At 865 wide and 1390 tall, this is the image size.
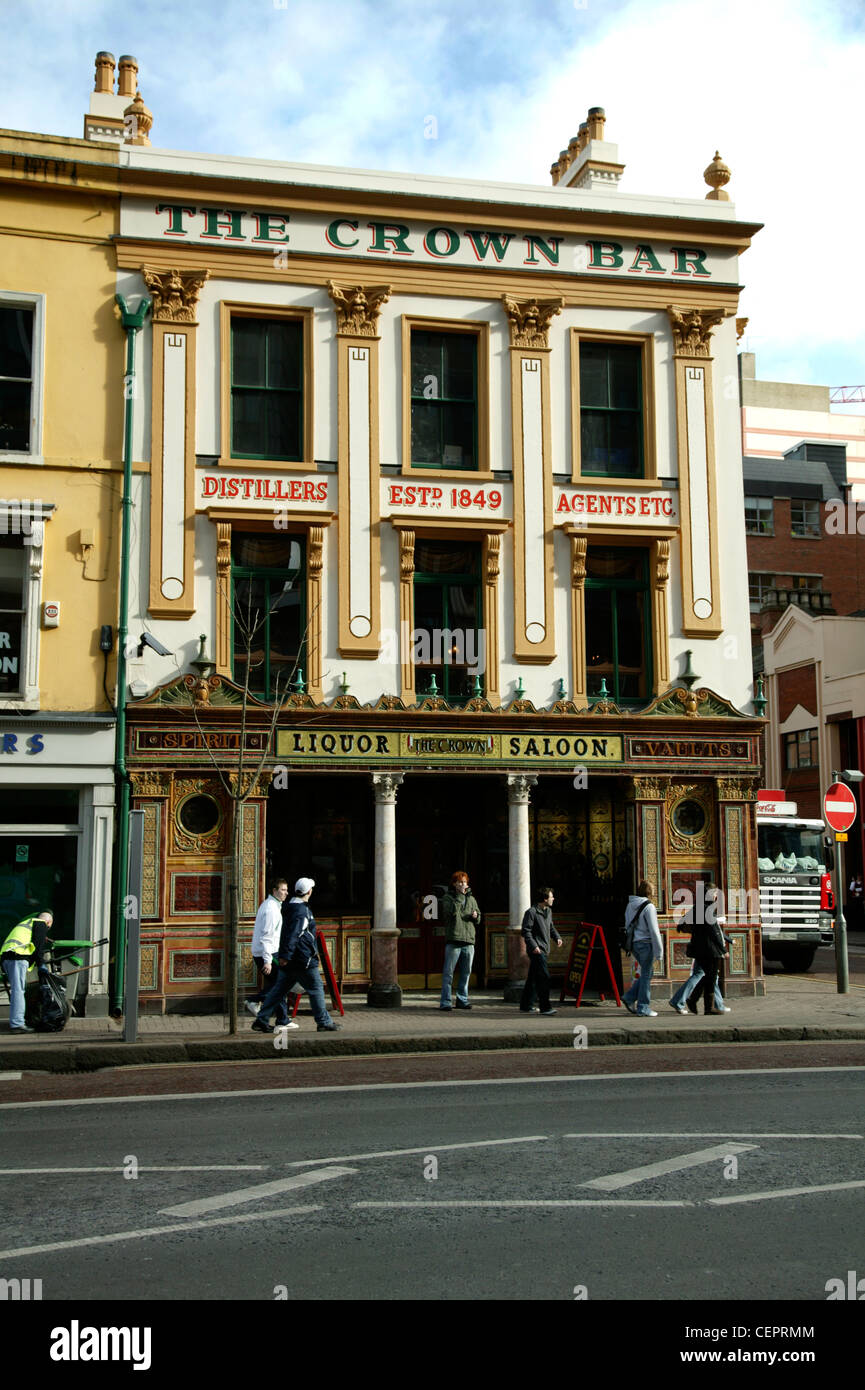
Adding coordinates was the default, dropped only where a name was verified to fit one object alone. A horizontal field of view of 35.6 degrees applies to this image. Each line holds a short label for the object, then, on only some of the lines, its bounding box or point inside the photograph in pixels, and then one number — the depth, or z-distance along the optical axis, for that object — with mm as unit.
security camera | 18453
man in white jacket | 16266
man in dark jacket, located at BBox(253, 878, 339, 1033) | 15617
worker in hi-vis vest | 16141
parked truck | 26438
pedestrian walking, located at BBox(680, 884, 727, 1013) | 17438
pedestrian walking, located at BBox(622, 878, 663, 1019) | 17516
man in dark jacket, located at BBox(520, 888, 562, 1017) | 17673
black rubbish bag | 16125
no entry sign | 19172
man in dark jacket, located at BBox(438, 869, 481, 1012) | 18266
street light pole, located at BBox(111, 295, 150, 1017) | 17938
